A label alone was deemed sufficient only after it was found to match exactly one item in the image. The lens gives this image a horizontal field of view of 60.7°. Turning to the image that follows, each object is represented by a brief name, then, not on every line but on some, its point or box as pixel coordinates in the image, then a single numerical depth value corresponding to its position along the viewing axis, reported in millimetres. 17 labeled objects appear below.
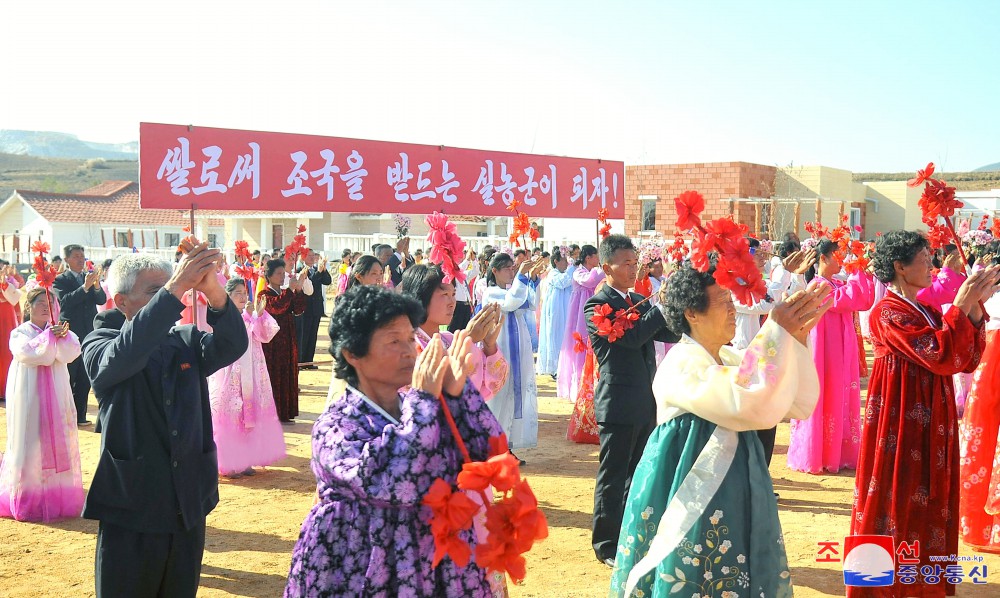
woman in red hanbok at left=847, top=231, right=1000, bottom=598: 4113
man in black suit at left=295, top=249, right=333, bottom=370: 13836
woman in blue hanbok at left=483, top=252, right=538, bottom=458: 7758
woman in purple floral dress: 2350
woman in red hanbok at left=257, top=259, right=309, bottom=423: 9219
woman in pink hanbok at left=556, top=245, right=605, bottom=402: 10562
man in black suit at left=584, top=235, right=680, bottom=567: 4871
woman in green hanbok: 2947
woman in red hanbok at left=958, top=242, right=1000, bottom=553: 5230
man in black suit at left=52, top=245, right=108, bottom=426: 10195
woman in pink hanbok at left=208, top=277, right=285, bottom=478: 7188
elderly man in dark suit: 3182
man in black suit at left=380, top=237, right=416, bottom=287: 12309
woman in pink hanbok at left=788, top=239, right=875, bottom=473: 7145
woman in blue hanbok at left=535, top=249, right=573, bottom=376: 12312
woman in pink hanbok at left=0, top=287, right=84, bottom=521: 6168
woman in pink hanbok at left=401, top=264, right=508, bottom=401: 4840
